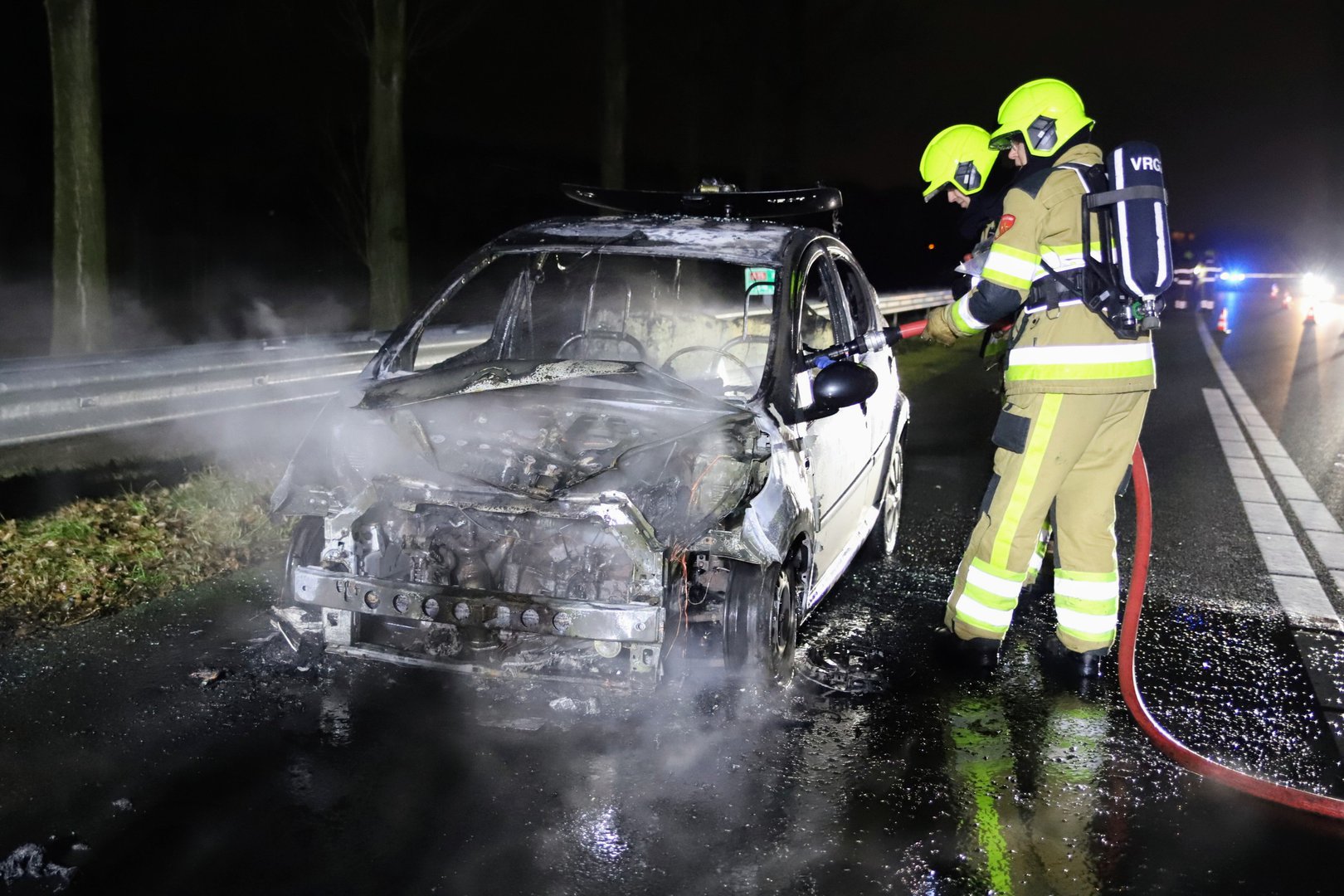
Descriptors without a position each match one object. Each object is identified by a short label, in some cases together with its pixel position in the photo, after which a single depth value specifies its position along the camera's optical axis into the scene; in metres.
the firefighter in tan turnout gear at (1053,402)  4.63
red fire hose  3.63
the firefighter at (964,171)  5.28
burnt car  3.95
